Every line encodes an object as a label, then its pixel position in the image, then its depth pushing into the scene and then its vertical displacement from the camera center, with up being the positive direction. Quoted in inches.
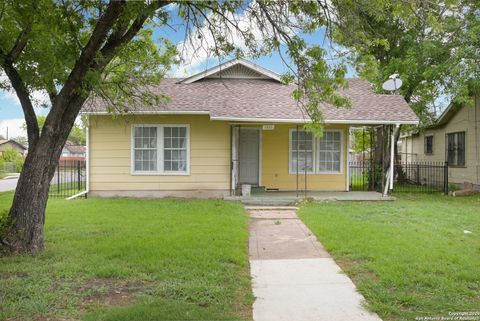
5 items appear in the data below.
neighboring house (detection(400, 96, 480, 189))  669.9 +40.1
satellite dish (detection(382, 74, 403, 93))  551.5 +107.6
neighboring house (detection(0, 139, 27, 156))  2376.5 +102.8
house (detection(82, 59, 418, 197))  522.6 +25.7
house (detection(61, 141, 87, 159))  2979.8 +92.1
